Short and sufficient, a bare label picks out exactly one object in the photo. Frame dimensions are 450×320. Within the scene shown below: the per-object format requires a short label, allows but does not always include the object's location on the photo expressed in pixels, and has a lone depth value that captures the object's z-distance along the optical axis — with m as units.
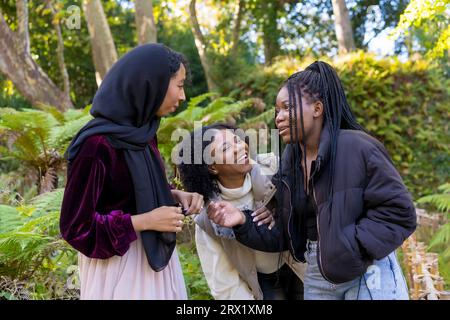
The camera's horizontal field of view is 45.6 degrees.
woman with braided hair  2.12
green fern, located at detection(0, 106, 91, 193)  6.06
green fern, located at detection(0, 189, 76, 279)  3.61
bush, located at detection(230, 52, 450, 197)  8.43
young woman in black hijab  2.11
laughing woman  2.74
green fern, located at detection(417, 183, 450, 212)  5.00
